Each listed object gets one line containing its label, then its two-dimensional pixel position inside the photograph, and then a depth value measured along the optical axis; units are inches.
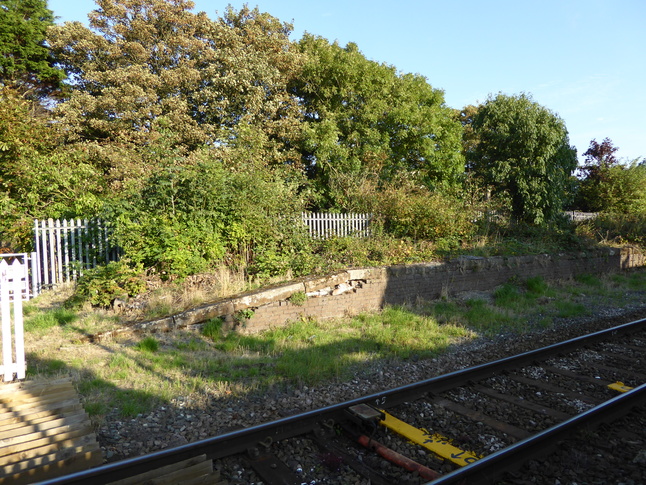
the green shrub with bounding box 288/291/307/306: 313.7
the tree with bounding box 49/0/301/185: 665.0
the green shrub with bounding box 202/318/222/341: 271.4
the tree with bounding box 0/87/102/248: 417.4
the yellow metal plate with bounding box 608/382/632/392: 191.7
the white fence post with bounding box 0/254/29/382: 176.6
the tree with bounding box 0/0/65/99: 749.3
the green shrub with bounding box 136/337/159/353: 240.4
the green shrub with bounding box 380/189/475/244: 462.9
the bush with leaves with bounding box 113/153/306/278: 329.4
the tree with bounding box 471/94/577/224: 622.8
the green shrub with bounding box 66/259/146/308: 312.8
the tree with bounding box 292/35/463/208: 701.9
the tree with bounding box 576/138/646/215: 895.5
